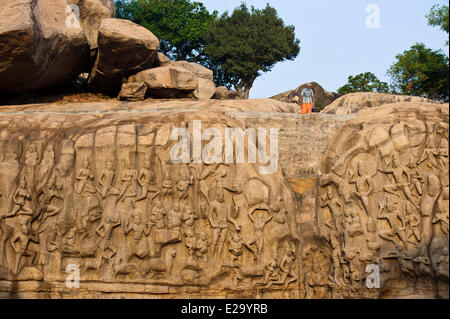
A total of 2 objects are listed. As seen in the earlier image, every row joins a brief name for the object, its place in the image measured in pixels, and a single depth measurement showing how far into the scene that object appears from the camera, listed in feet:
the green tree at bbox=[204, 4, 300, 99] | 122.55
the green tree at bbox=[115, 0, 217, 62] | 126.62
